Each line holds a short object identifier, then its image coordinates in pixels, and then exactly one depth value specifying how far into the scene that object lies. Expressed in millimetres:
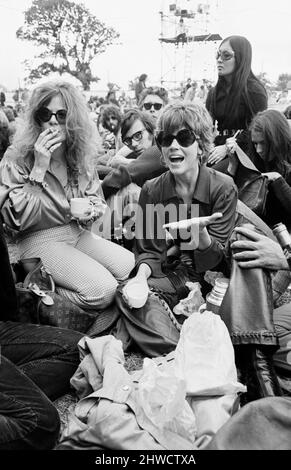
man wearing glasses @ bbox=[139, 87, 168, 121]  5332
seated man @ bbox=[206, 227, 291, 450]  1388
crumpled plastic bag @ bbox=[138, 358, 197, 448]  1715
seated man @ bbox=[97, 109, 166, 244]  3812
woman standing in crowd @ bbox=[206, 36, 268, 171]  4301
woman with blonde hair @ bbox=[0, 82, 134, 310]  2968
